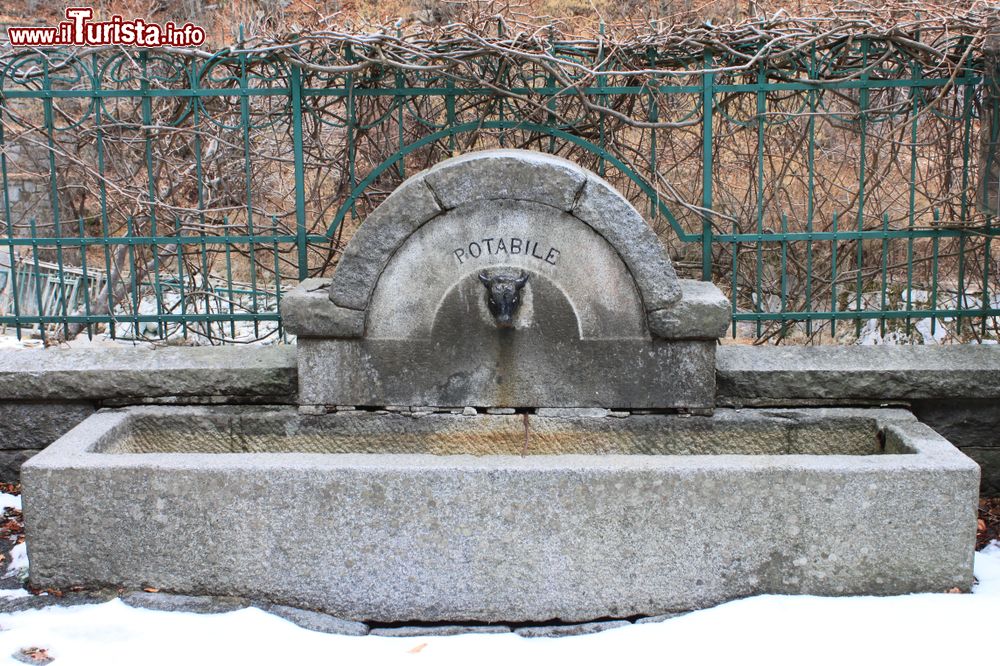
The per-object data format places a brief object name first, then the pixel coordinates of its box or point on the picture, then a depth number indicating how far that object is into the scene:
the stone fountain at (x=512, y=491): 3.37
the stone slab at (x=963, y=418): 4.24
